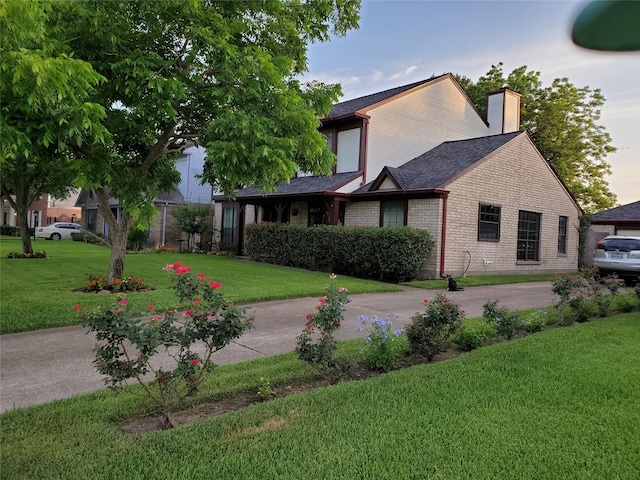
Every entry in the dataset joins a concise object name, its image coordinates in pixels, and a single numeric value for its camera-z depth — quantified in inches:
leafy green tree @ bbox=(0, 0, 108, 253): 172.1
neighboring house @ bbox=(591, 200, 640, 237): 829.5
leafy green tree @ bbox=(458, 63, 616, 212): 1032.2
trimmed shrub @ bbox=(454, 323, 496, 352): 215.3
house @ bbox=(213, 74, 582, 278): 559.8
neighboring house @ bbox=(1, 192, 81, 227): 1945.1
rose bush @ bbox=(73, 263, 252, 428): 120.2
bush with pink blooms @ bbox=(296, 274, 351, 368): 163.0
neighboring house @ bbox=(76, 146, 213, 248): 957.2
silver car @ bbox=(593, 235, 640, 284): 526.6
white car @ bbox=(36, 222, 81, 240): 1312.1
